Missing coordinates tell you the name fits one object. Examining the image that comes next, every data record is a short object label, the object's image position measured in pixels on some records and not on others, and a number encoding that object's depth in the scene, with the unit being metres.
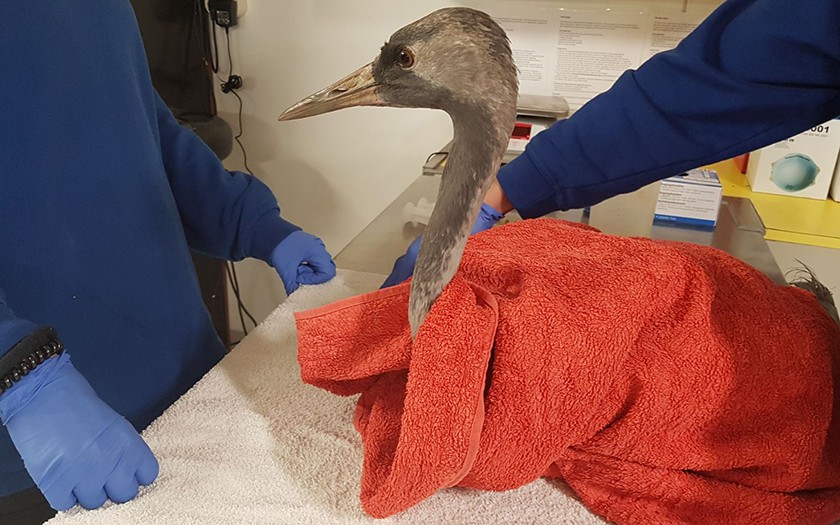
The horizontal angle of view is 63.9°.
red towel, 0.52
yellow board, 1.20
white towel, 0.56
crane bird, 0.51
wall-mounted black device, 1.68
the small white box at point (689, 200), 1.19
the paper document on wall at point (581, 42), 1.50
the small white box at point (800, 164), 1.32
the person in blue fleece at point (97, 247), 0.59
